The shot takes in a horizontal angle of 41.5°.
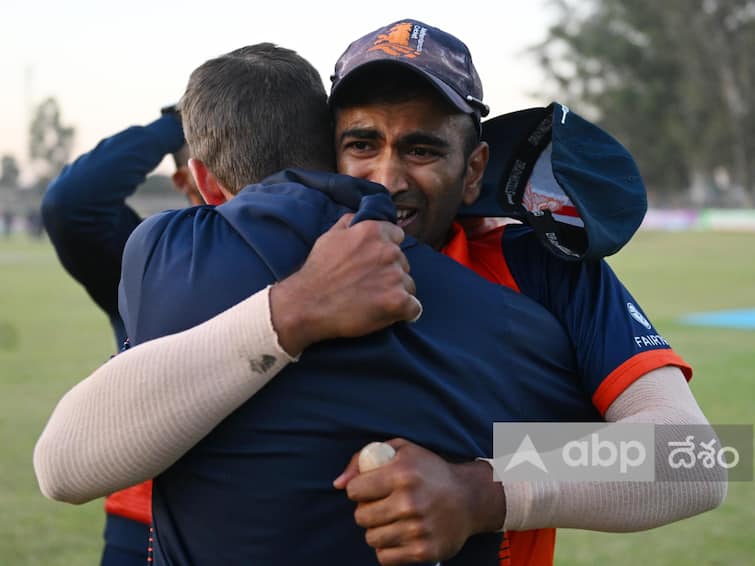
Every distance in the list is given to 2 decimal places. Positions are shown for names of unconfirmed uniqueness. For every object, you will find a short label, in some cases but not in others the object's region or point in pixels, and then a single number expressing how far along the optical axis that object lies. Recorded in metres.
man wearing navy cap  1.78
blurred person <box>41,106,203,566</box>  3.33
